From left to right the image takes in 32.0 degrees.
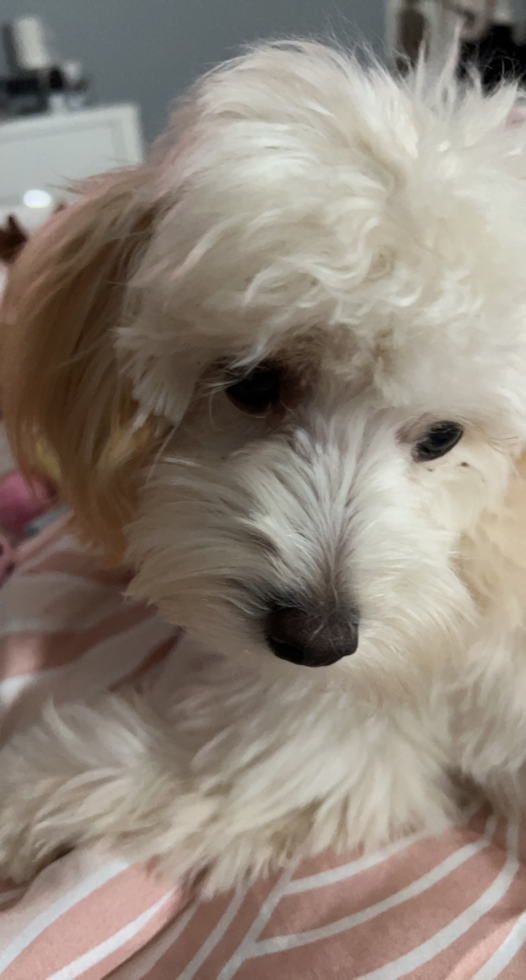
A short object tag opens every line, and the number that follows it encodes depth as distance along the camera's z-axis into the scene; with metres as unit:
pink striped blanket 0.22
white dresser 0.89
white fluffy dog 0.20
